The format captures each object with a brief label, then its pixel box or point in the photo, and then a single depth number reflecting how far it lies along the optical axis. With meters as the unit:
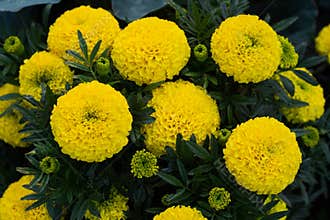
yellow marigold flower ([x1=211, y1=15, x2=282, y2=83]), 1.22
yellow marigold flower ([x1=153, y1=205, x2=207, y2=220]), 1.18
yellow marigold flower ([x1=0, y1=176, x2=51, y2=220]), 1.25
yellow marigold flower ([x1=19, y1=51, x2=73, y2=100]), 1.27
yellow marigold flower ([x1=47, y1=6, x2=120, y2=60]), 1.27
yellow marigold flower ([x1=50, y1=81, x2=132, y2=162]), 1.18
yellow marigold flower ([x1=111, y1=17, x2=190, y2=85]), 1.22
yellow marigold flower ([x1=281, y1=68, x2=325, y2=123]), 1.32
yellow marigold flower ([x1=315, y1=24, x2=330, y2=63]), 1.43
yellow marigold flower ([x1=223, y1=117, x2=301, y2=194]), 1.17
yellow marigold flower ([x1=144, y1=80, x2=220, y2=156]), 1.22
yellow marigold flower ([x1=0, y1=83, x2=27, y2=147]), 1.31
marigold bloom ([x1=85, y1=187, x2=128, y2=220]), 1.24
